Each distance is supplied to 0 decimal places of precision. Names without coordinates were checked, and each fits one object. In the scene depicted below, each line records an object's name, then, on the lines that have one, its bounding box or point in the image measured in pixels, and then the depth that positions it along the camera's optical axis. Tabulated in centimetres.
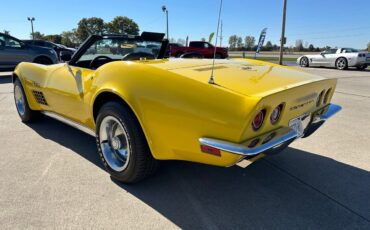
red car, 2202
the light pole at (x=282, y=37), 2060
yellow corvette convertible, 193
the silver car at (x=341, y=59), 1505
